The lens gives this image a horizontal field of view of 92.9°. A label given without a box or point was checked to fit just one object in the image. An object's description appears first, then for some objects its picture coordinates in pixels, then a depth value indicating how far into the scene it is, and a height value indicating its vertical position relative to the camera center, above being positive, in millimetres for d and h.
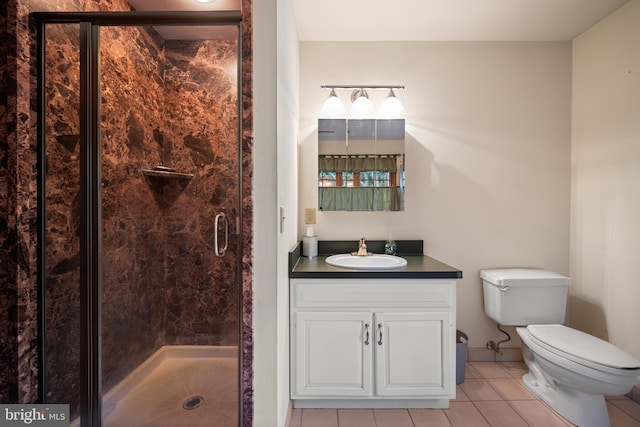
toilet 1491 -738
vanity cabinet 1670 -708
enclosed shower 1440 -44
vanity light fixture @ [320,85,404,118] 2164 +735
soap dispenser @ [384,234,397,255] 2200 -280
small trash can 2004 -992
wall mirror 2207 +335
